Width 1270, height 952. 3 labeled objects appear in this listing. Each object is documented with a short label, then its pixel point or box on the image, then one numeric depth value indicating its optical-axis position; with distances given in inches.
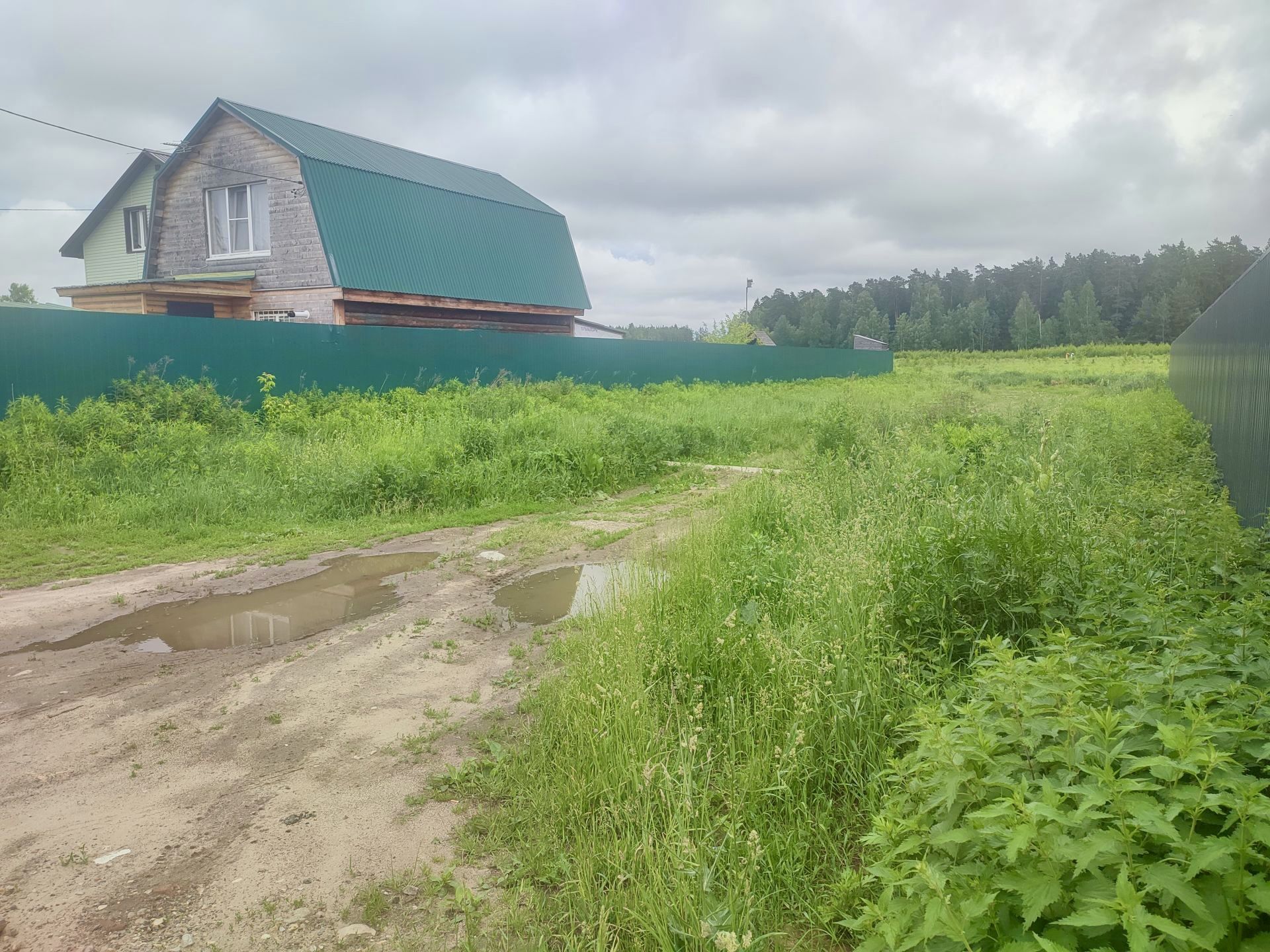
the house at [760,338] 1764.3
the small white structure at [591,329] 1007.0
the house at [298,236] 674.8
